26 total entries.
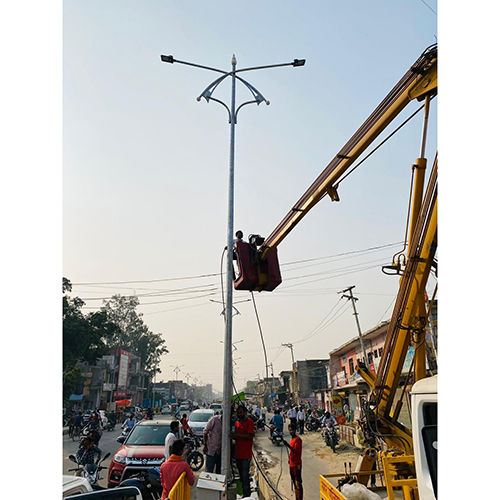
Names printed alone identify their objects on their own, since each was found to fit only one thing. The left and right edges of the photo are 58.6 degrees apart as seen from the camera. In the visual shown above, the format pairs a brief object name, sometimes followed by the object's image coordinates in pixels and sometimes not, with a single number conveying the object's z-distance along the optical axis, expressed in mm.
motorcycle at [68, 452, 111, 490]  9922
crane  6195
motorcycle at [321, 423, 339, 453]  20531
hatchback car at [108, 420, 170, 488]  9961
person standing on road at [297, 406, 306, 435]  26500
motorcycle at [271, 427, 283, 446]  22641
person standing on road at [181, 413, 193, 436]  16153
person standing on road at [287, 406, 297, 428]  26406
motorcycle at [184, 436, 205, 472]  14411
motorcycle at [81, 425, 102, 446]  12289
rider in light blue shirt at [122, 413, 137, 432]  21150
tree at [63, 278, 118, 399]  41062
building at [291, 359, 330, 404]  65562
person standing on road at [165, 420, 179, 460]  9877
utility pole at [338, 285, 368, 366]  32706
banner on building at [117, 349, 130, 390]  64719
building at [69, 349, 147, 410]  53312
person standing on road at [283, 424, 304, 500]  9484
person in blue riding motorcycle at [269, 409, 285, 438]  20075
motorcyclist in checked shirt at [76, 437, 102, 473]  11719
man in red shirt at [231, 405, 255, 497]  8914
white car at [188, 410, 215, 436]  20719
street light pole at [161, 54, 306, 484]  7863
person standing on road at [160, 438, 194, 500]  6184
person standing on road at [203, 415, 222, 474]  9117
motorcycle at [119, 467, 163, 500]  8727
